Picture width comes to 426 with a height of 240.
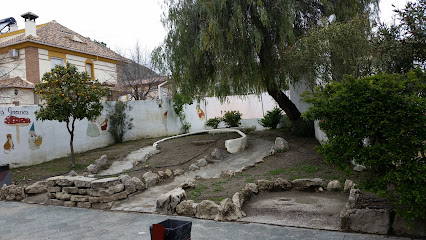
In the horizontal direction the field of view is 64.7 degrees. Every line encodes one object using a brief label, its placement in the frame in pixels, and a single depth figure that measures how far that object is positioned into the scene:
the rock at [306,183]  7.19
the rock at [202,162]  10.91
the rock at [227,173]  9.30
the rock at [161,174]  9.72
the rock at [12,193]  9.16
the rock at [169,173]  9.93
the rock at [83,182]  7.98
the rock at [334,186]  6.92
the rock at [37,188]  9.34
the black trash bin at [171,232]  3.32
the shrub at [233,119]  18.12
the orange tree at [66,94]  12.02
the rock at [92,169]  11.58
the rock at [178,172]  10.09
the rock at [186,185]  8.03
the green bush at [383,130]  3.93
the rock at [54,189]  8.49
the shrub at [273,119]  16.16
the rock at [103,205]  7.51
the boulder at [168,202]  6.57
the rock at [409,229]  4.34
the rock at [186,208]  6.27
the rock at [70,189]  8.19
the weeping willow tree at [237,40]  11.17
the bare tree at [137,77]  24.31
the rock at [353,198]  5.23
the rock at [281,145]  10.87
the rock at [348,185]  6.66
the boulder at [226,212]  5.80
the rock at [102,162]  12.25
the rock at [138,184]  8.54
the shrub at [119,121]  17.45
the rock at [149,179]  8.95
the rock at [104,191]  7.74
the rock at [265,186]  7.40
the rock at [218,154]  11.46
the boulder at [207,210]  6.00
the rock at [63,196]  8.23
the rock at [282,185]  7.41
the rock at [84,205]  7.80
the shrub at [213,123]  19.06
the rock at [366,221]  4.58
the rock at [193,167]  10.52
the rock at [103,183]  7.83
